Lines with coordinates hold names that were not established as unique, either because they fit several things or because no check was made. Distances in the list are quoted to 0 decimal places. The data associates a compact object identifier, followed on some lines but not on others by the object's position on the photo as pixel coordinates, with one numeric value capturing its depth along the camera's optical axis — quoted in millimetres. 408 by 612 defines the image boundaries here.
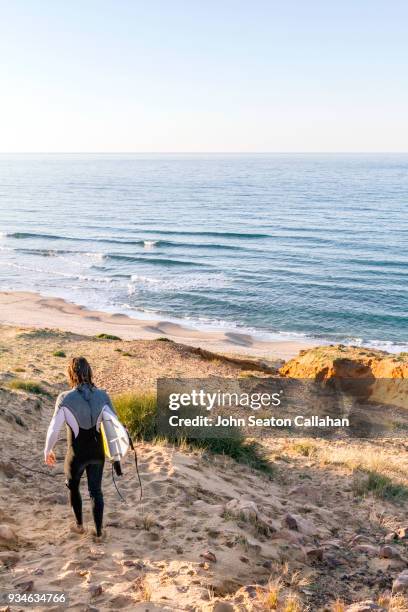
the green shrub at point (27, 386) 13500
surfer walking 5676
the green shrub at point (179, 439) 9820
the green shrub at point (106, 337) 25836
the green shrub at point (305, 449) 11016
